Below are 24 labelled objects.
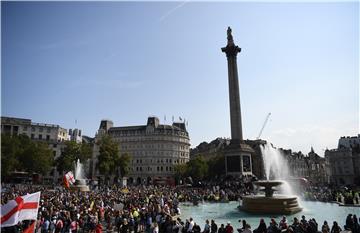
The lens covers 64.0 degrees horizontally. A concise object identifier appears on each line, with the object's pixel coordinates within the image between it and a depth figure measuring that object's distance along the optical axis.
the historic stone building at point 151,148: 102.12
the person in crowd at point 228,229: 14.30
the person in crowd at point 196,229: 15.02
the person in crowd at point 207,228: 14.91
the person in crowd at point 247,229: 13.41
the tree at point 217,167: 78.81
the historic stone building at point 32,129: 86.44
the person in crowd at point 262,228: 15.25
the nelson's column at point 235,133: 55.94
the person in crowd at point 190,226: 15.28
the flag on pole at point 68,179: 32.06
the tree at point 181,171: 84.55
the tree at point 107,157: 68.19
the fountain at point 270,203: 23.77
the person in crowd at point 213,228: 15.55
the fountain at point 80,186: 43.25
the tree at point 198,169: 77.69
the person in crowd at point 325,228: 13.23
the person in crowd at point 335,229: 14.20
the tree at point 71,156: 70.56
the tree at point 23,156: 53.77
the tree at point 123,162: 74.88
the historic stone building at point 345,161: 110.50
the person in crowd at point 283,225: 15.15
